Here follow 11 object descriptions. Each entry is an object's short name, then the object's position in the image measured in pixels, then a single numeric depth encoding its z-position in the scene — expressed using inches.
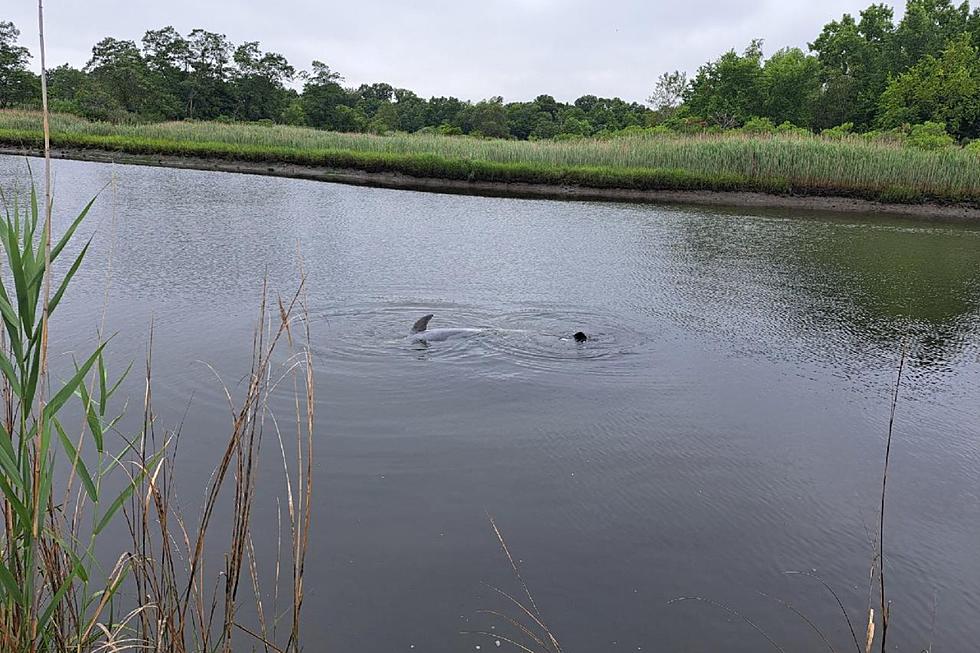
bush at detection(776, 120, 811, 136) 852.5
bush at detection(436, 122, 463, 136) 1496.1
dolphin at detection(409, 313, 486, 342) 214.2
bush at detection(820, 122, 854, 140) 815.7
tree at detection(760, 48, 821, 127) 1545.3
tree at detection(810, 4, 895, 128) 1562.5
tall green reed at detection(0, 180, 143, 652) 58.1
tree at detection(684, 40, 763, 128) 1519.4
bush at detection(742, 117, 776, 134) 930.5
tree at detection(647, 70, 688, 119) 1541.6
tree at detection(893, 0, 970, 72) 1651.1
